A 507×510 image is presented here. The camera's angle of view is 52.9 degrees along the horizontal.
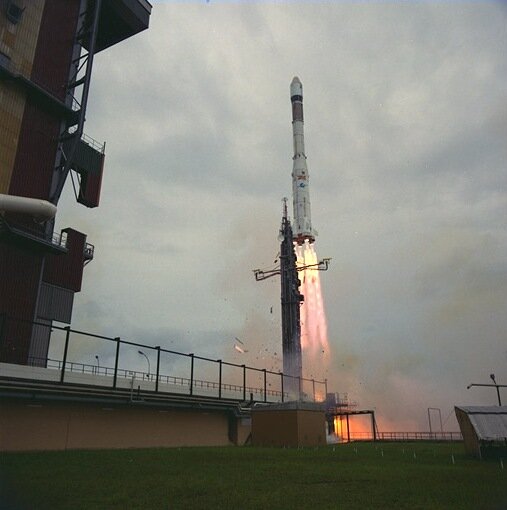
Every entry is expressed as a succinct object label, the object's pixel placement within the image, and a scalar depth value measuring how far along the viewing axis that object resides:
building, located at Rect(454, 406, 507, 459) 25.72
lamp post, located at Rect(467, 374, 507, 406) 46.49
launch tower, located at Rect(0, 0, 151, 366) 42.19
